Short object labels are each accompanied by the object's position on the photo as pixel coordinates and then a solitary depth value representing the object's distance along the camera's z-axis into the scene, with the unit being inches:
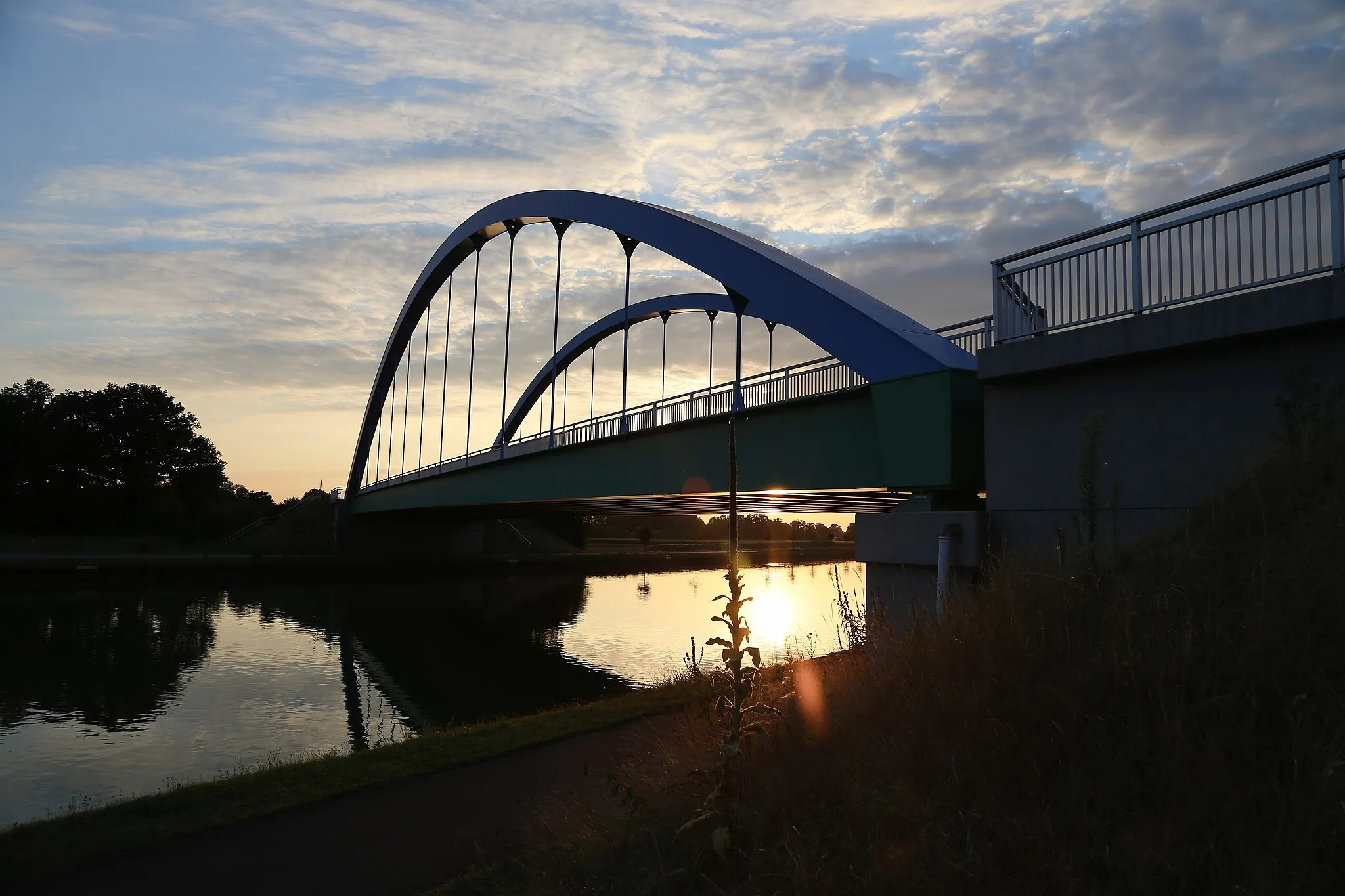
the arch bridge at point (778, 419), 415.2
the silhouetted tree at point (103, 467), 2153.1
